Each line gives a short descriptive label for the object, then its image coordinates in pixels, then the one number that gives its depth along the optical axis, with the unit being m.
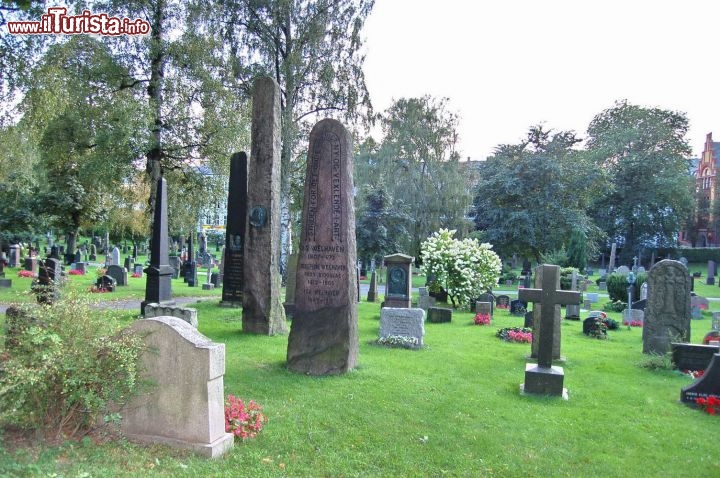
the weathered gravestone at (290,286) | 13.06
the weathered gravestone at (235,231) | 13.36
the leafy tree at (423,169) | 33.16
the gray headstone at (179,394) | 4.34
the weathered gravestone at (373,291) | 19.50
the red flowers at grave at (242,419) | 4.84
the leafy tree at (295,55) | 20.56
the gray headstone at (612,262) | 37.50
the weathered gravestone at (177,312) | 8.78
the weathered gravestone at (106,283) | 17.73
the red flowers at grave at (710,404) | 6.55
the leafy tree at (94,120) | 16.70
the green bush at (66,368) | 3.99
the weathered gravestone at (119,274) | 19.92
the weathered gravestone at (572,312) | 16.27
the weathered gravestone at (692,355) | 8.49
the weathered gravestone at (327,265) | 7.41
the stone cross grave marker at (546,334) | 6.91
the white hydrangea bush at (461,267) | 17.42
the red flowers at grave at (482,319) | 14.00
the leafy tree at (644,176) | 44.03
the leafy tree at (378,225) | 31.47
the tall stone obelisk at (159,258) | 12.47
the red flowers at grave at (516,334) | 11.35
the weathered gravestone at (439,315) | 14.27
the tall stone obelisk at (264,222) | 10.36
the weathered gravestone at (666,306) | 10.41
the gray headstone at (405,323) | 10.02
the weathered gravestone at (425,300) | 17.13
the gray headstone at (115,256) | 30.28
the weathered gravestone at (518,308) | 16.53
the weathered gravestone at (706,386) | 6.77
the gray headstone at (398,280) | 14.80
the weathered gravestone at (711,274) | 33.72
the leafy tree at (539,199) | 31.53
